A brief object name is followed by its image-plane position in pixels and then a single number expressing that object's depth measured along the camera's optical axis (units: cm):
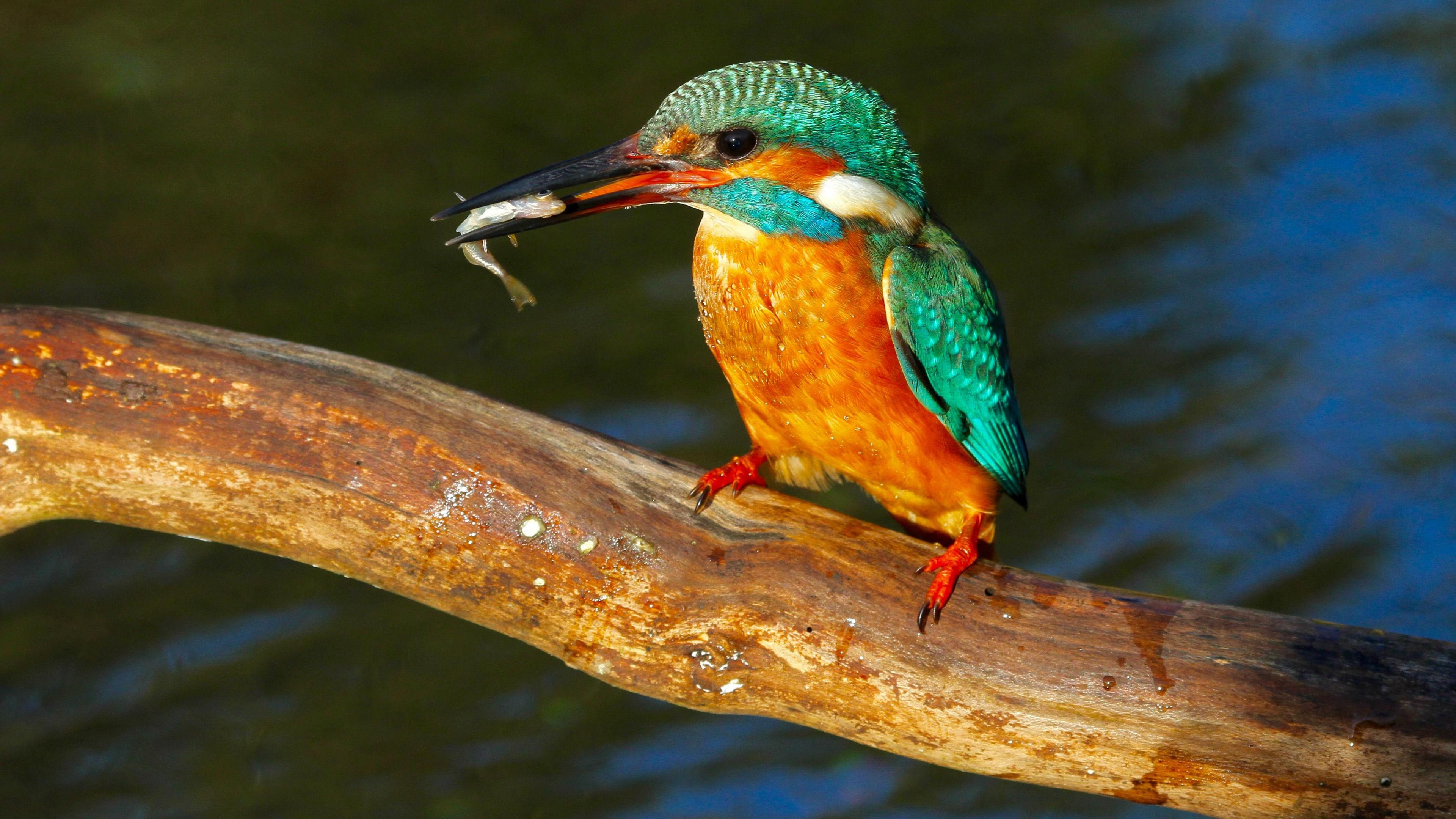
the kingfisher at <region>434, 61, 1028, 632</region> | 464
